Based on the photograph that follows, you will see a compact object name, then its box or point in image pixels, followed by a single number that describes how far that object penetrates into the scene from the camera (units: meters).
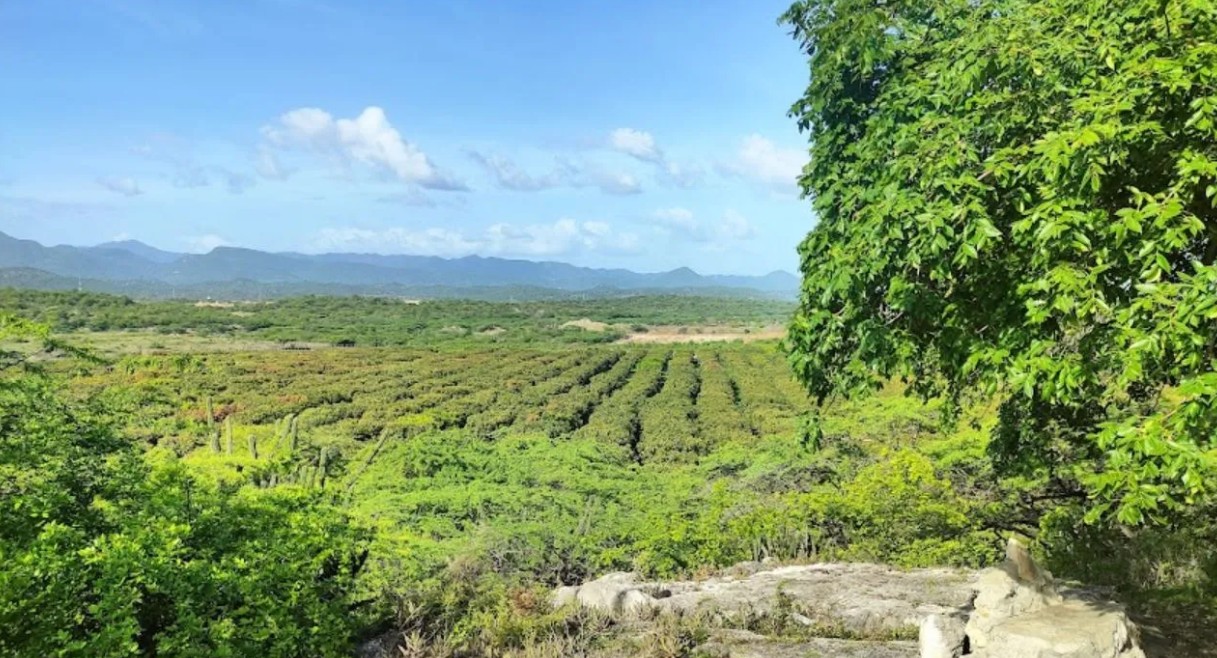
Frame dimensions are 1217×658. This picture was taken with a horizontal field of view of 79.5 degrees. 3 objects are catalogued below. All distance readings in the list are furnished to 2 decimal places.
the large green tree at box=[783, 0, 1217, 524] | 3.70
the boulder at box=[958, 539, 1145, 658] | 4.97
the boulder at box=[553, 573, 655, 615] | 8.13
